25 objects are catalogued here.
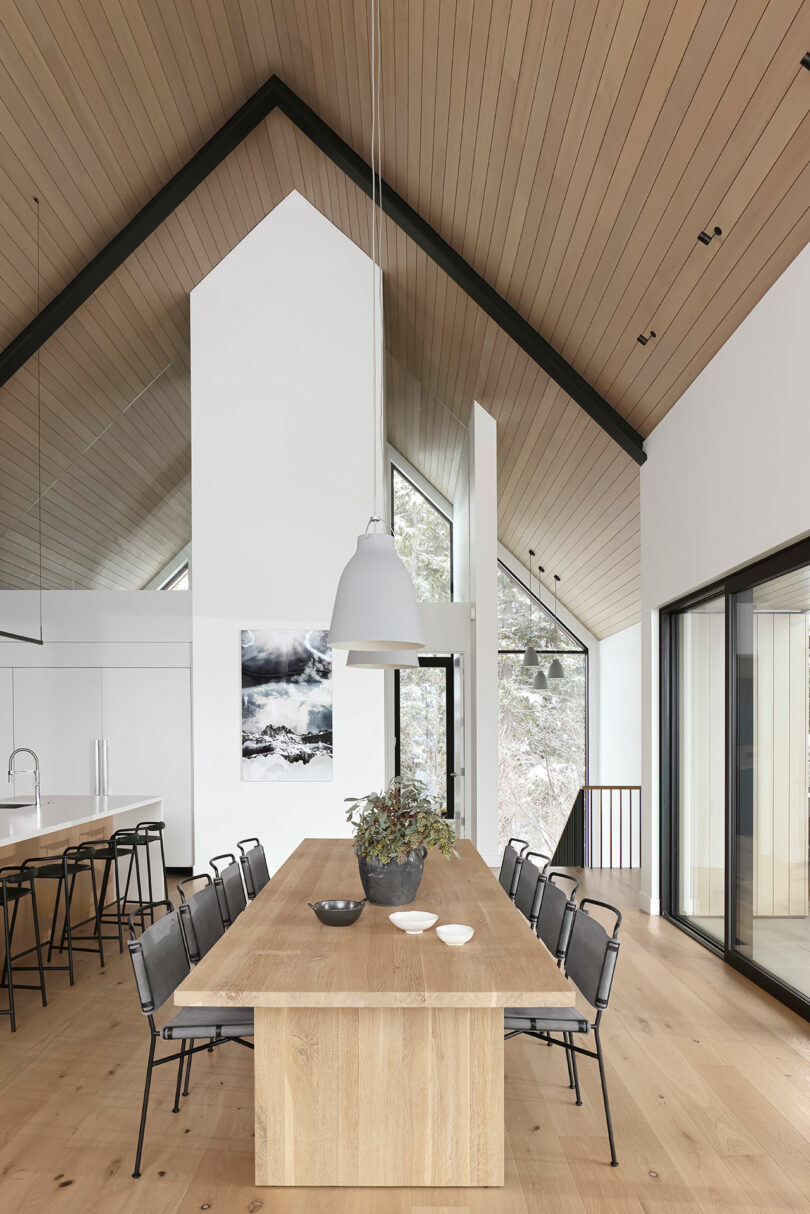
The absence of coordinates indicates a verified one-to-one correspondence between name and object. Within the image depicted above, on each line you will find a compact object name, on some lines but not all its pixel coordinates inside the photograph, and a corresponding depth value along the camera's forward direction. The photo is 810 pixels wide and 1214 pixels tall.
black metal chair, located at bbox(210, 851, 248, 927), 3.94
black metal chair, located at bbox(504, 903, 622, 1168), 2.83
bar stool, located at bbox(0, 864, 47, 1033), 4.30
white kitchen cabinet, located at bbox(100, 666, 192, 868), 8.06
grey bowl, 3.09
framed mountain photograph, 7.39
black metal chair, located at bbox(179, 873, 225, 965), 3.34
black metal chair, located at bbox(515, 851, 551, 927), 3.90
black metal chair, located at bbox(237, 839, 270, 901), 4.46
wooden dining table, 2.71
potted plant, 3.37
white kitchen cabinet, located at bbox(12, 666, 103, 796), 8.00
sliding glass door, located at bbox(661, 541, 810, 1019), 4.32
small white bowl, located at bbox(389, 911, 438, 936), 3.02
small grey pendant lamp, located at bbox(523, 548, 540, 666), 10.33
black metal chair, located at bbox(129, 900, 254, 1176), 2.78
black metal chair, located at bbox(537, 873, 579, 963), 3.29
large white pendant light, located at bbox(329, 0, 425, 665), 3.50
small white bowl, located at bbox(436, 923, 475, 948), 2.86
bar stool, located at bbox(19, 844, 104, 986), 4.96
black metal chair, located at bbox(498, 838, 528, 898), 4.43
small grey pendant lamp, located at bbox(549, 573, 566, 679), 10.68
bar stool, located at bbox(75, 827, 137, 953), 5.77
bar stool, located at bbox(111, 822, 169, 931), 6.03
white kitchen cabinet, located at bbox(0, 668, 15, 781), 8.03
